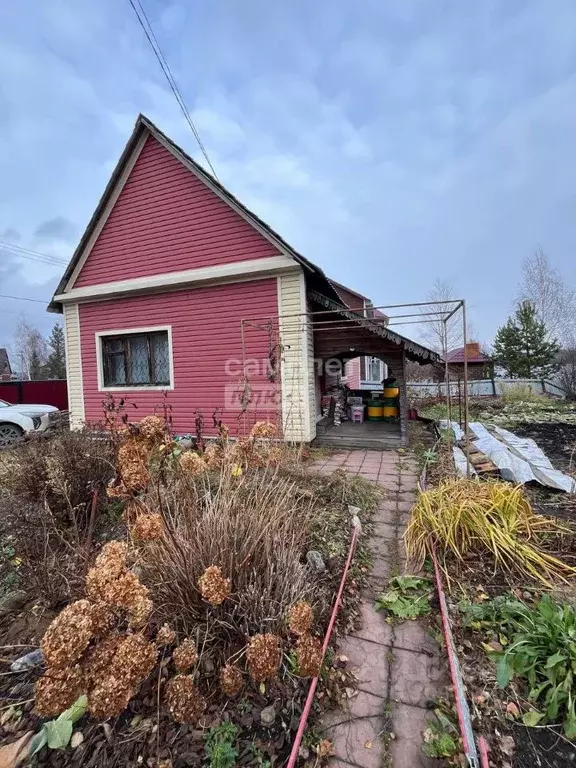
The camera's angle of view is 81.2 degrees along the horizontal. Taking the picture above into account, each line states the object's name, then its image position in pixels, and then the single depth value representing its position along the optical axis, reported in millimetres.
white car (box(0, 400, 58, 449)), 8484
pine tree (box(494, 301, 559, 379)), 20250
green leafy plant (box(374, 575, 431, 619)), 2268
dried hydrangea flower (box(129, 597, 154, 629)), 1353
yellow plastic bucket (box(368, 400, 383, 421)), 8875
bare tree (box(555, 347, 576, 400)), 15016
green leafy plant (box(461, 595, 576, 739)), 1562
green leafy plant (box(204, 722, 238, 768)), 1376
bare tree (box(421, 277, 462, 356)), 21562
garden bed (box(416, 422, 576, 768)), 1465
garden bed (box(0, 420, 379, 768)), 1483
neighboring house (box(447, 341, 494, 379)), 18423
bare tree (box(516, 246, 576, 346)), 20141
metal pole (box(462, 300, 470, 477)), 3923
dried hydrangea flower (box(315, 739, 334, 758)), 1434
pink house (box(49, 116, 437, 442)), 6852
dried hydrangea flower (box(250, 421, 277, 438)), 2663
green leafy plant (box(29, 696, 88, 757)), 1415
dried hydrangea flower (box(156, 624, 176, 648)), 1485
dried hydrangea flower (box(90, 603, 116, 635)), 1268
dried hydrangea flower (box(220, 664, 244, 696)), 1491
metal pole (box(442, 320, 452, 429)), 5539
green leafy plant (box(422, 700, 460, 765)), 1436
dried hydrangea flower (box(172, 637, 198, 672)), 1392
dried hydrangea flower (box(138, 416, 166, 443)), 1865
